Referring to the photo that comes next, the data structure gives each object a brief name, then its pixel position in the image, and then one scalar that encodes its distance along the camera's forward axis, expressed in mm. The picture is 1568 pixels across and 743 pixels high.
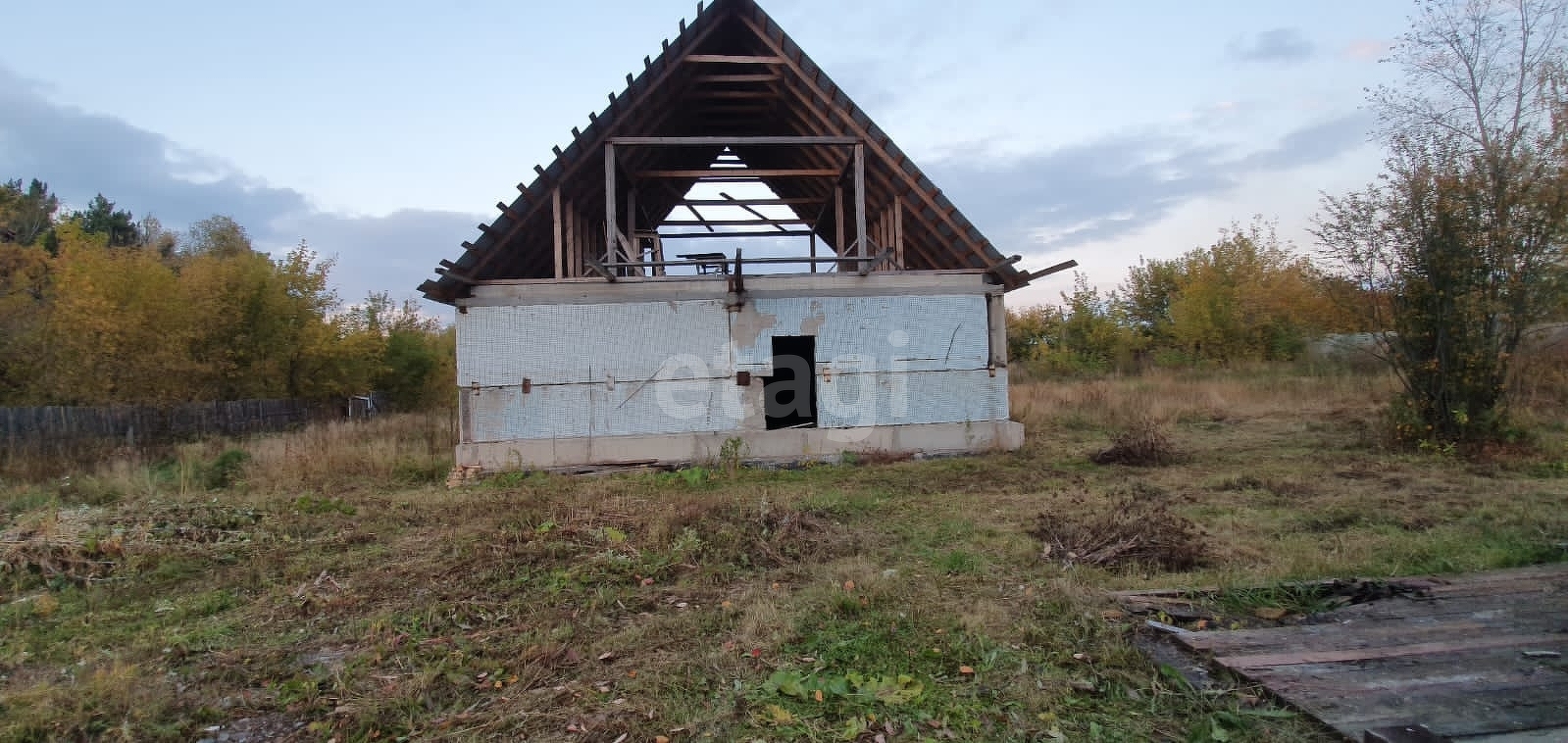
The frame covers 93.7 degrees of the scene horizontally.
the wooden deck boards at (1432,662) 3094
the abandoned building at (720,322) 10742
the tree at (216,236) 30688
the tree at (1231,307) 27964
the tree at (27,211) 28203
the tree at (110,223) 34062
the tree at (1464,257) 9727
